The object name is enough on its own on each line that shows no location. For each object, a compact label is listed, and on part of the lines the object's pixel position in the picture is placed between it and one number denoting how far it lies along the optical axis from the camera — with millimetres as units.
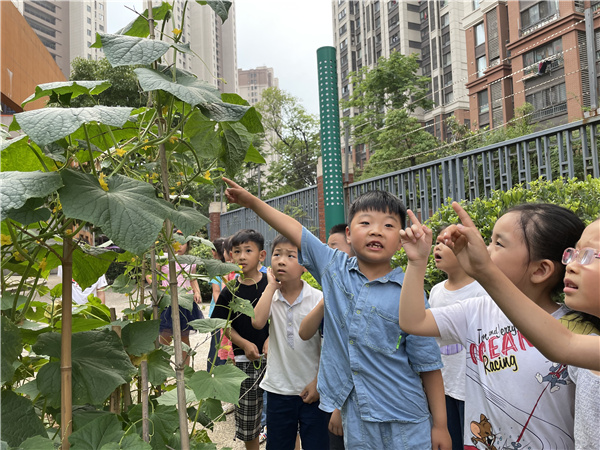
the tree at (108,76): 14355
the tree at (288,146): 26766
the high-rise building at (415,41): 40656
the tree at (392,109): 21219
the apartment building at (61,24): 46406
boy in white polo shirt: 2316
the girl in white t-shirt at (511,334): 1296
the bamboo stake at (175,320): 1064
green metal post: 5340
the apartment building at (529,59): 23422
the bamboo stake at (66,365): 962
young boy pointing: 1557
